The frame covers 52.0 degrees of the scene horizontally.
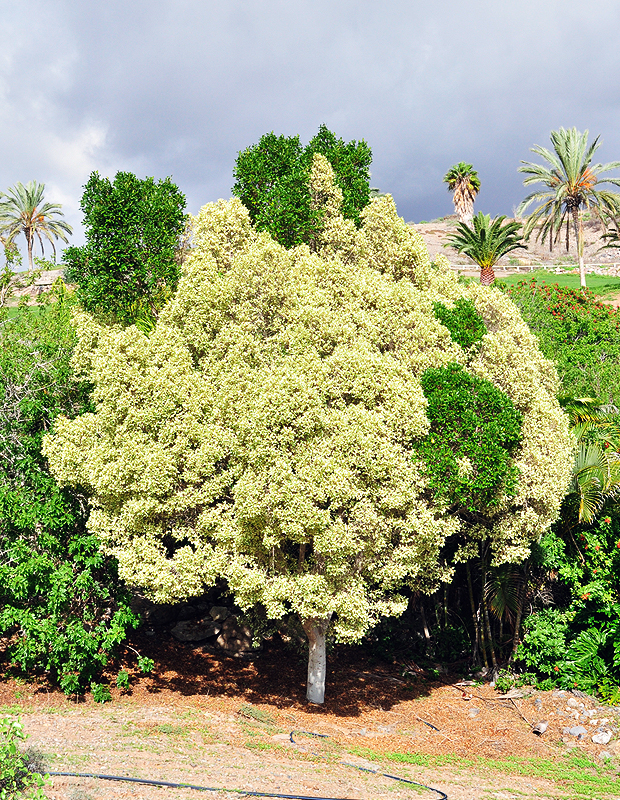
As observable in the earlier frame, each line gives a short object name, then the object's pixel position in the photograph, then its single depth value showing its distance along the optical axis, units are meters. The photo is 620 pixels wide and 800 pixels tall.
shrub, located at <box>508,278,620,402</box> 23.66
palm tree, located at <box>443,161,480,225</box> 56.59
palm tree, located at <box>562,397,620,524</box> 14.91
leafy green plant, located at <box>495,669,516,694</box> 16.58
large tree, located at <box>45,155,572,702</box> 12.67
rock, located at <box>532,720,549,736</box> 14.65
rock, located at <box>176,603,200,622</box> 19.47
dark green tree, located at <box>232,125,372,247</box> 18.95
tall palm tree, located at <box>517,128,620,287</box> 39.25
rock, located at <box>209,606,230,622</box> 18.83
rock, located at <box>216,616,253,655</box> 18.25
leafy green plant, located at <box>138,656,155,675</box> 15.06
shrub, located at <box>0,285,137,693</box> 13.60
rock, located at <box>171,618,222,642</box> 18.48
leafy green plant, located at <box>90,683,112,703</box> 14.34
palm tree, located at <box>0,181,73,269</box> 46.91
